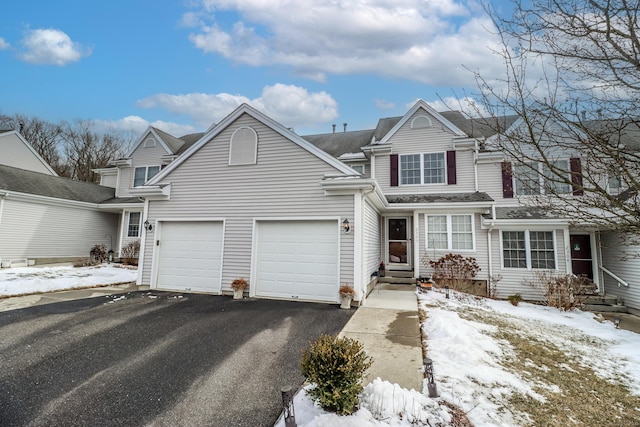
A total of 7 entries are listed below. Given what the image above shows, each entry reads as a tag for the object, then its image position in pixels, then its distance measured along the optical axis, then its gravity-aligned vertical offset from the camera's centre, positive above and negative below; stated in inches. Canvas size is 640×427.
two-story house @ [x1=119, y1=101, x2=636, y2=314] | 315.3 +40.3
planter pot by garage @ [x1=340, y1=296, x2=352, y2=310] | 282.0 -53.6
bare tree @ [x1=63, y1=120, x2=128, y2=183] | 1146.0 +378.7
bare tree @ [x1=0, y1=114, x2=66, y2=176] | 1123.9 +420.8
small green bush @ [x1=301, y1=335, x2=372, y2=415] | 106.9 -48.7
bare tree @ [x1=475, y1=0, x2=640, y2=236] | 119.0 +82.3
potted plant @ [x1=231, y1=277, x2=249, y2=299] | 320.2 -47.0
